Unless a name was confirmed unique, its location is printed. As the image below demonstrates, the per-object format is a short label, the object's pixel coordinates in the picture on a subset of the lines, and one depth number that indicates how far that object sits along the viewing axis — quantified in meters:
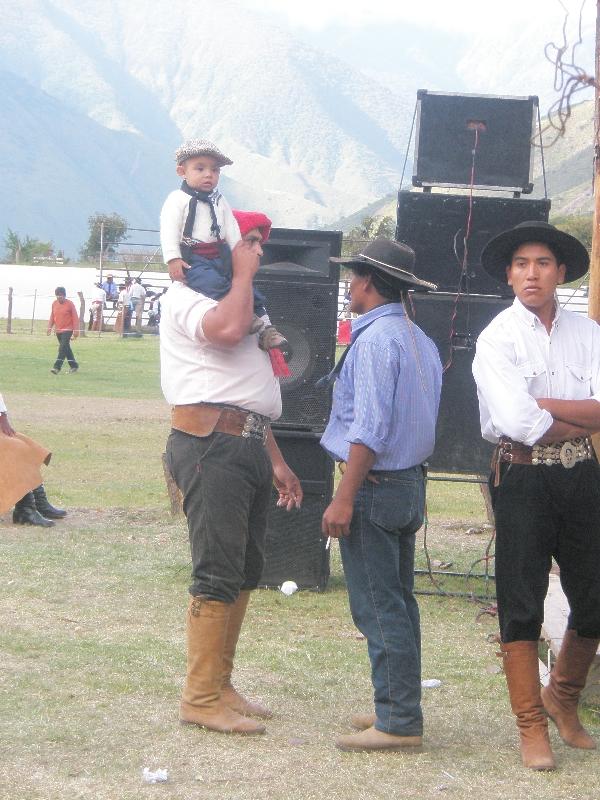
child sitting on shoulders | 9.08
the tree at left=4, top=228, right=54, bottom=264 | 155.64
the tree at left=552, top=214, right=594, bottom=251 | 91.10
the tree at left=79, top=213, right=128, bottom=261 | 154.65
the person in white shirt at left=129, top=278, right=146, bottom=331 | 77.75
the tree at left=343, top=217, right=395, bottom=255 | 105.37
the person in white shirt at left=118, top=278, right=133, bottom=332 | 76.06
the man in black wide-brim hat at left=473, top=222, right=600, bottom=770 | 8.48
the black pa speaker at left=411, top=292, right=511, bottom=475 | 14.06
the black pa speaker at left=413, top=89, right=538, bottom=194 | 14.40
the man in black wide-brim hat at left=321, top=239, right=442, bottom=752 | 8.66
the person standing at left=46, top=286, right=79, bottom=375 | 47.28
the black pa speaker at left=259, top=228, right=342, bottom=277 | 14.27
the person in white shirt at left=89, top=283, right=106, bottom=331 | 74.31
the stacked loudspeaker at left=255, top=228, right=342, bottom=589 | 14.09
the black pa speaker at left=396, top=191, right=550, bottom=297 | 14.02
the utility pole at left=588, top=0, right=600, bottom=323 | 11.87
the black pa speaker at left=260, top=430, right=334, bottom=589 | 14.48
